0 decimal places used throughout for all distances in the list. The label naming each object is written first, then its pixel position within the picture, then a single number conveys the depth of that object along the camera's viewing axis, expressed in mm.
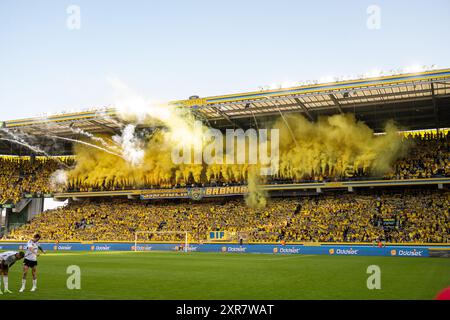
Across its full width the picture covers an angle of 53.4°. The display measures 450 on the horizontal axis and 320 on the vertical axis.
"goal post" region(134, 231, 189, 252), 47434
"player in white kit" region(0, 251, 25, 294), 14812
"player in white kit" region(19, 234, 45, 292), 15539
